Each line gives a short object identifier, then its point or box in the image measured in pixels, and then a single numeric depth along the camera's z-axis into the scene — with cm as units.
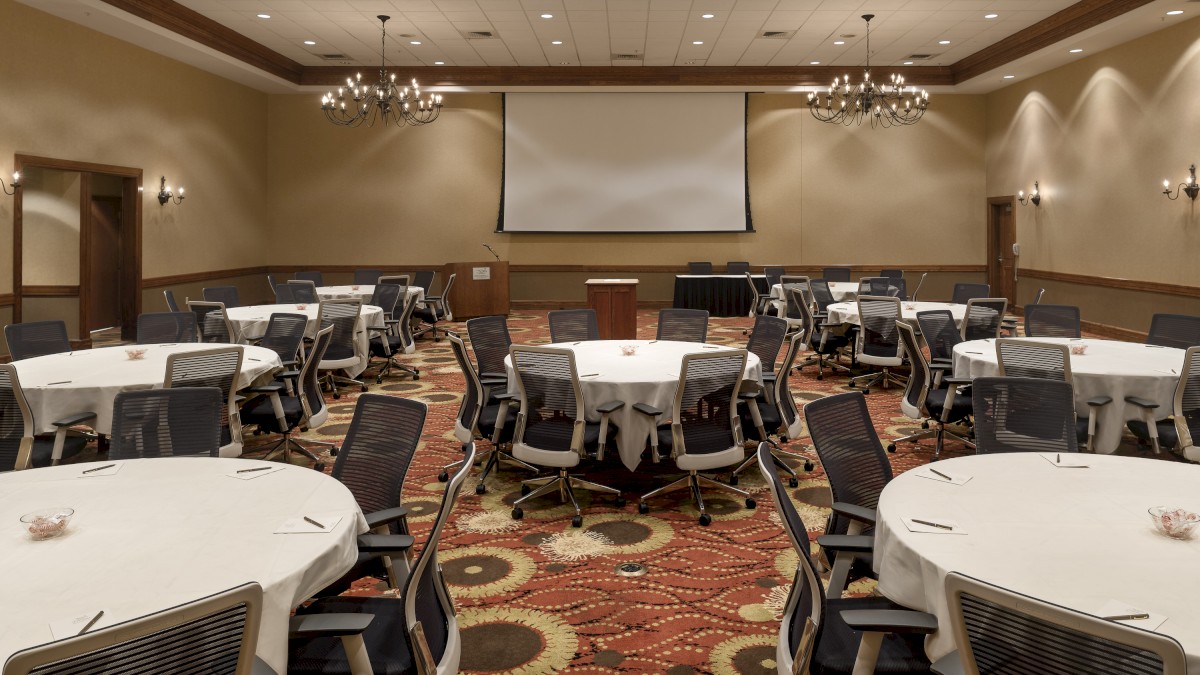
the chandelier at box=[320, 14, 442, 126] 1565
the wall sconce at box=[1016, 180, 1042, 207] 1455
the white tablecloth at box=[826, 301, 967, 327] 873
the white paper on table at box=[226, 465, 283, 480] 303
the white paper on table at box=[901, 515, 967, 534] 243
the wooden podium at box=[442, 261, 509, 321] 1506
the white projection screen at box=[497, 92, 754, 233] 1627
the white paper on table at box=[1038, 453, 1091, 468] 314
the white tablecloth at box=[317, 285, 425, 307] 1123
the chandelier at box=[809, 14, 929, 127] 1536
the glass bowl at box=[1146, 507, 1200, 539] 235
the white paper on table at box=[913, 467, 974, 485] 292
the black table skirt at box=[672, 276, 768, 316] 1530
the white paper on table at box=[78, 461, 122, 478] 309
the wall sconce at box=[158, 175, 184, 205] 1286
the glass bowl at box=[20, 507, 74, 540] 238
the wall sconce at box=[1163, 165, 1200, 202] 1066
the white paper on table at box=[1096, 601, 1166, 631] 183
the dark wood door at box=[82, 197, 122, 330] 1334
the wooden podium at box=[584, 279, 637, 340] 1105
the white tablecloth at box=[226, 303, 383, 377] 812
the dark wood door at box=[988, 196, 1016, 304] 1574
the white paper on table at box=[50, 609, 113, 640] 182
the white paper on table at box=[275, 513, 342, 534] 244
